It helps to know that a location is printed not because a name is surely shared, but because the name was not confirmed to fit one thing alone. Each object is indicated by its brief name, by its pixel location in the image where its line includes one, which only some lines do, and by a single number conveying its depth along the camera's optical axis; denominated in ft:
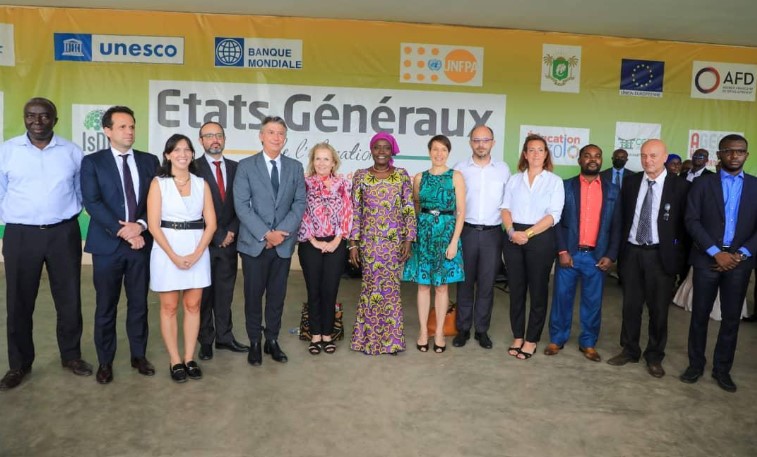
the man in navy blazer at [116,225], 10.99
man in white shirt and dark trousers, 13.55
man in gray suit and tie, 12.26
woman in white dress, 11.03
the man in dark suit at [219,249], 12.85
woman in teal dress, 13.19
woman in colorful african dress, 12.83
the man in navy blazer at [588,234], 13.08
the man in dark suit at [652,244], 12.31
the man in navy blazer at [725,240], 11.53
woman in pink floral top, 12.77
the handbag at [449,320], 14.74
